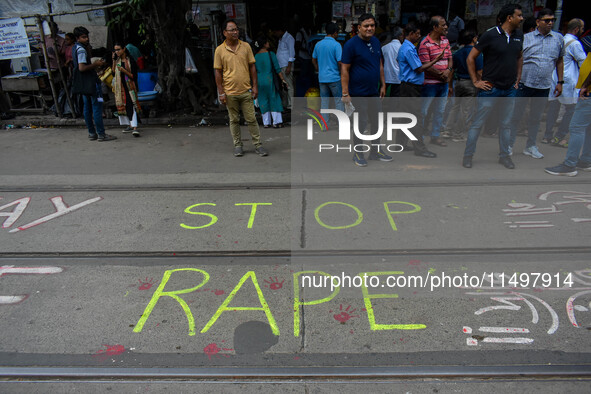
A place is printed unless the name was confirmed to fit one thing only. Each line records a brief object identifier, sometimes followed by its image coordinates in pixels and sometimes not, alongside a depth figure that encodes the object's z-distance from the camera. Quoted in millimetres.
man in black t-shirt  5285
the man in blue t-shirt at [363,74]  5504
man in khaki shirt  6094
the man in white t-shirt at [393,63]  6559
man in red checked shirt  6230
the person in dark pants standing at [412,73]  6207
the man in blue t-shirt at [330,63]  7176
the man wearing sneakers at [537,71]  5891
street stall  8477
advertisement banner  8422
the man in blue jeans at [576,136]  5262
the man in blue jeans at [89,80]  7137
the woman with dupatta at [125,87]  7723
